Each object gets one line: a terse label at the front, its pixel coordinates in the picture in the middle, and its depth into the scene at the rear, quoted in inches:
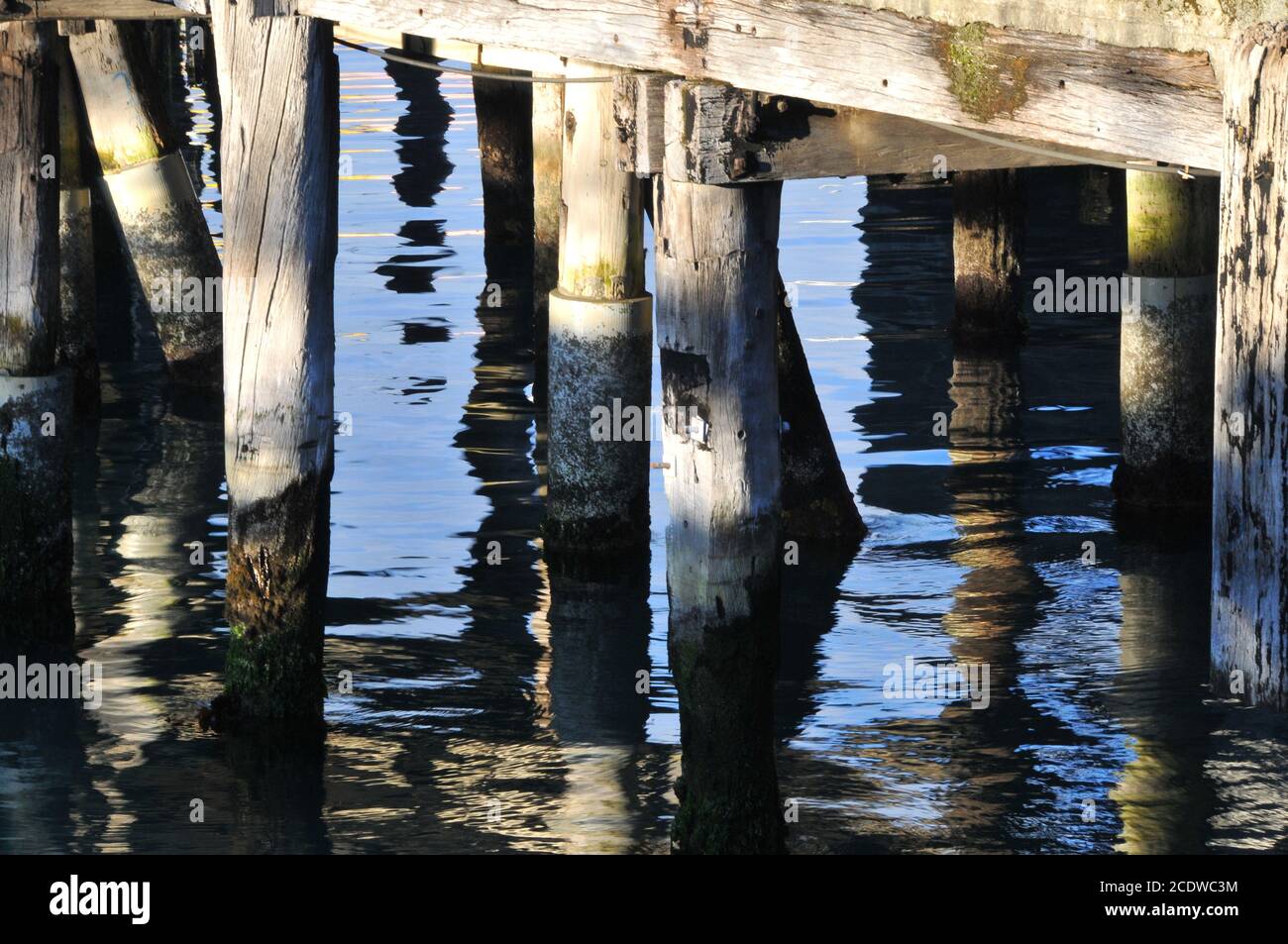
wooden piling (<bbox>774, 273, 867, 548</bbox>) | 757.9
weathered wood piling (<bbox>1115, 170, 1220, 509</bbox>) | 765.9
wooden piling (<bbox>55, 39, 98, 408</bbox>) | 964.6
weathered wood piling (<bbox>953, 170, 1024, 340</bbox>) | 1035.3
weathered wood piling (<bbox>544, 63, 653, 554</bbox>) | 723.4
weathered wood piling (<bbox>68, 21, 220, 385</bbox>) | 923.4
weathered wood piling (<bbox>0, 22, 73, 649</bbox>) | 653.9
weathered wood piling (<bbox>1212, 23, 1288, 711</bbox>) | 334.0
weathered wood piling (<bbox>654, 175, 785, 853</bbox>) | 486.0
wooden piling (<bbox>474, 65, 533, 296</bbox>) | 1323.8
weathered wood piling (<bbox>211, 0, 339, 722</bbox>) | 575.8
